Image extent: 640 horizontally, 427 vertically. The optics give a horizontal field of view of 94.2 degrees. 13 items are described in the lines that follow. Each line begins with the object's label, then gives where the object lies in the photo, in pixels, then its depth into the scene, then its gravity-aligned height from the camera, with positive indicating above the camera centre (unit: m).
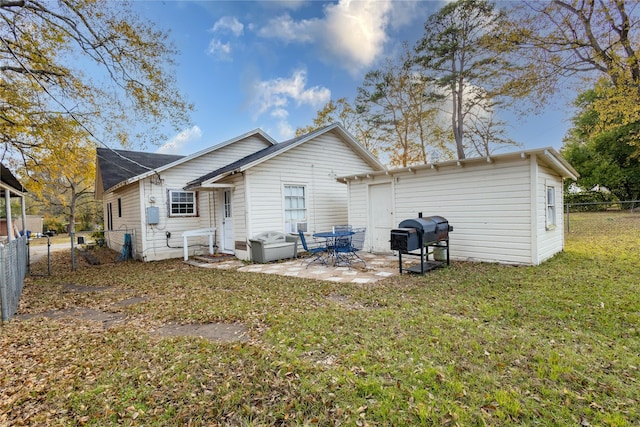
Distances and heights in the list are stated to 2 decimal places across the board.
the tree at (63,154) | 8.93 +2.18
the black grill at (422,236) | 6.02 -0.60
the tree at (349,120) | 21.23 +6.68
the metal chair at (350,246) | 7.45 -0.95
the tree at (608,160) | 21.70 +3.21
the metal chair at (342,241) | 7.48 -0.80
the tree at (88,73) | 7.67 +4.13
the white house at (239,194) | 9.23 +0.63
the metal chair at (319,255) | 7.97 -1.39
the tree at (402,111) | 18.14 +6.24
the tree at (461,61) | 14.66 +7.86
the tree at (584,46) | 7.59 +4.36
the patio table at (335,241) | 7.36 -0.84
